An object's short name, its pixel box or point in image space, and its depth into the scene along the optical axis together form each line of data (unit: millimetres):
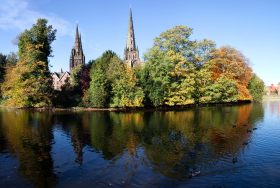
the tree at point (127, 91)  55397
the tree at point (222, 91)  63584
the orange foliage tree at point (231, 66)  68700
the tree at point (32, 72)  58560
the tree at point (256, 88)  85464
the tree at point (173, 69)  56932
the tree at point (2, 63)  82887
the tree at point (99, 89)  56932
